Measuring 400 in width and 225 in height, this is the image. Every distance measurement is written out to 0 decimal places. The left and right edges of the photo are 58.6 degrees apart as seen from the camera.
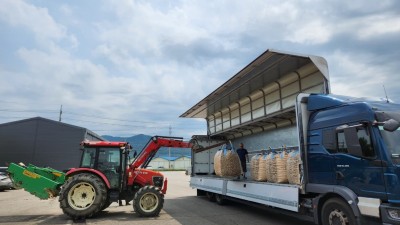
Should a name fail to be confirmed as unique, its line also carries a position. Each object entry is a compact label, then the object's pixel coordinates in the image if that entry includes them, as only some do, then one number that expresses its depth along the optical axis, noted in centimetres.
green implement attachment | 1022
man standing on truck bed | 1240
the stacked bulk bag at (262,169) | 979
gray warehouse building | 3469
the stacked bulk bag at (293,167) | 807
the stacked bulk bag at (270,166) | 932
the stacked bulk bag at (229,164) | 1230
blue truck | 589
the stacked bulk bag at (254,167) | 1028
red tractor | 997
